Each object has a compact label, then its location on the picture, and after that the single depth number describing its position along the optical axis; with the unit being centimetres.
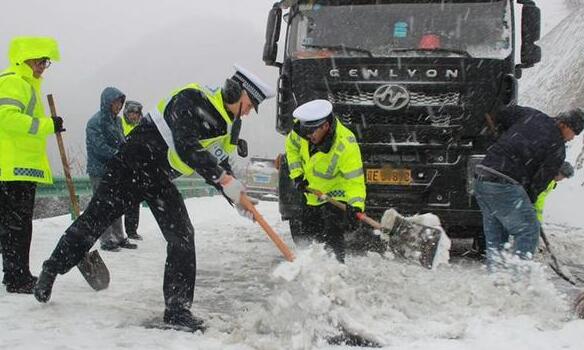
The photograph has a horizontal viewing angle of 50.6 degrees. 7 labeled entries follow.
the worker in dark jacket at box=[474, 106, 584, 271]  478
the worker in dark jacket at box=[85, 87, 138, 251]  701
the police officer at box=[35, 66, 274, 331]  374
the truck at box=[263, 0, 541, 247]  614
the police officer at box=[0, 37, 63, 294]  437
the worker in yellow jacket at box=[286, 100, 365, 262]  467
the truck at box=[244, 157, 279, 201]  1666
